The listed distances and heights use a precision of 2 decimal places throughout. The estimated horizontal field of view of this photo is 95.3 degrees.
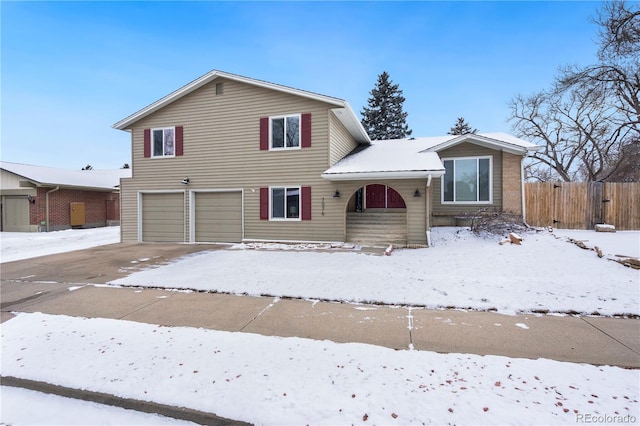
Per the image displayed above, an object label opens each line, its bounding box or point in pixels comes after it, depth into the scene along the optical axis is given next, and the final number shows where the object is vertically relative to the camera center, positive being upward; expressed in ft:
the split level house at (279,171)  35.04 +5.01
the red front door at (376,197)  50.29 +2.30
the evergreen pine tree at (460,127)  108.17 +31.00
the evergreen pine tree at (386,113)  102.58 +34.40
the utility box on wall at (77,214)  62.49 -0.56
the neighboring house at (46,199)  57.57 +2.81
